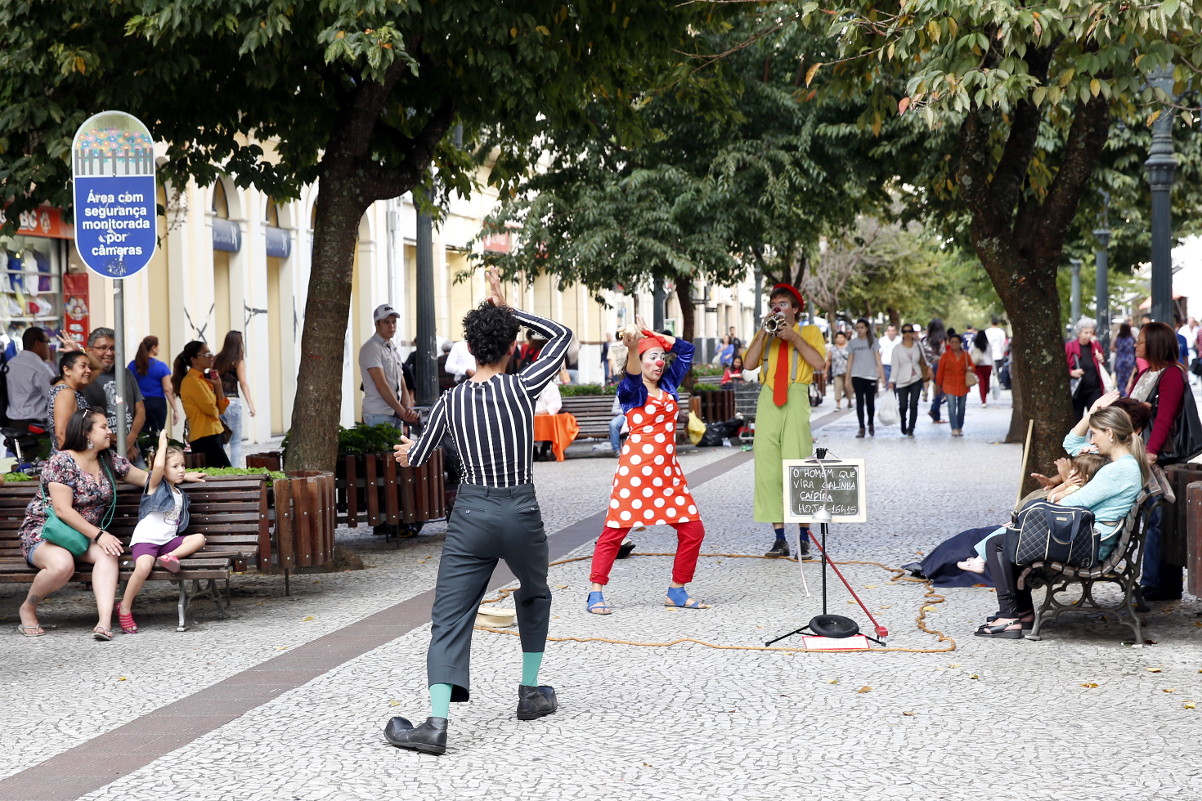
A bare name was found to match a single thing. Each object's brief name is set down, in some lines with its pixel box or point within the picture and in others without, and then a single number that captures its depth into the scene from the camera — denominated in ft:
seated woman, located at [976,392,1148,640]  24.03
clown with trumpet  32.17
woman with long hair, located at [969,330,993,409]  88.28
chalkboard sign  24.11
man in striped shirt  18.10
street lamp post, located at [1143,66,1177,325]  39.70
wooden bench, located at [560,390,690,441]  69.41
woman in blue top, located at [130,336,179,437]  43.93
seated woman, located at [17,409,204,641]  26.21
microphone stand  23.93
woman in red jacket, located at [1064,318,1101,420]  53.57
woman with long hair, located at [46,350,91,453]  29.00
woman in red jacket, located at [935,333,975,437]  76.48
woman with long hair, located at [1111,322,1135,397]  69.87
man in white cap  40.47
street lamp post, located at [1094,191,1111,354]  81.97
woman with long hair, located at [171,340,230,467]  42.29
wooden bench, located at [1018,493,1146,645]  24.00
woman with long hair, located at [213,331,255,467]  44.91
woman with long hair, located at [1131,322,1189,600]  27.20
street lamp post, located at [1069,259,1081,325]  123.03
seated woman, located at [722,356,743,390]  85.76
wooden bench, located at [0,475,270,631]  27.34
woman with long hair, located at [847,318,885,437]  76.74
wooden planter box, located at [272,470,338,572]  29.45
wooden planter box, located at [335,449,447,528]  36.11
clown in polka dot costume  27.55
